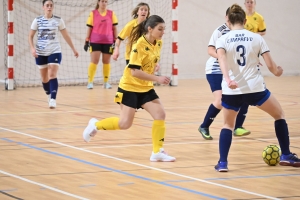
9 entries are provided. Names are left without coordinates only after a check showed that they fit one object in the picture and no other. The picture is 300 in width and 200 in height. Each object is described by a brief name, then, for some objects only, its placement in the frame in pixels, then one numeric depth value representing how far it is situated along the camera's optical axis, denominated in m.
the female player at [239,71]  10.30
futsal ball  10.93
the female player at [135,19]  16.86
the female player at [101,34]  25.45
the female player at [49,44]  18.88
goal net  27.10
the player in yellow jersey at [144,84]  11.30
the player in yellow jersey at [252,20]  15.87
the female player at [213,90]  13.68
